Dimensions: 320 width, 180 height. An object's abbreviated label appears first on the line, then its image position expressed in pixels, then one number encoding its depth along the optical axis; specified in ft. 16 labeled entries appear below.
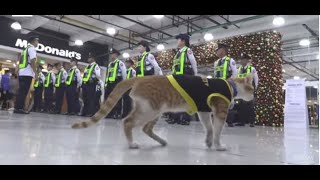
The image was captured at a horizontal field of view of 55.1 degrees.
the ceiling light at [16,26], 39.68
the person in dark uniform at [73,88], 35.17
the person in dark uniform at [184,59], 20.47
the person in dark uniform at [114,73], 29.17
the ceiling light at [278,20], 31.30
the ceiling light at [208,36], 38.29
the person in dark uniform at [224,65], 23.43
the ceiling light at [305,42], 39.78
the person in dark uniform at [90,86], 32.24
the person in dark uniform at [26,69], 24.16
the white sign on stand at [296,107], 27.63
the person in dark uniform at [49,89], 39.19
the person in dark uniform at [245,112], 29.60
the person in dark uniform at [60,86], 37.15
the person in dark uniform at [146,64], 25.93
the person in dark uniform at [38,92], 40.01
